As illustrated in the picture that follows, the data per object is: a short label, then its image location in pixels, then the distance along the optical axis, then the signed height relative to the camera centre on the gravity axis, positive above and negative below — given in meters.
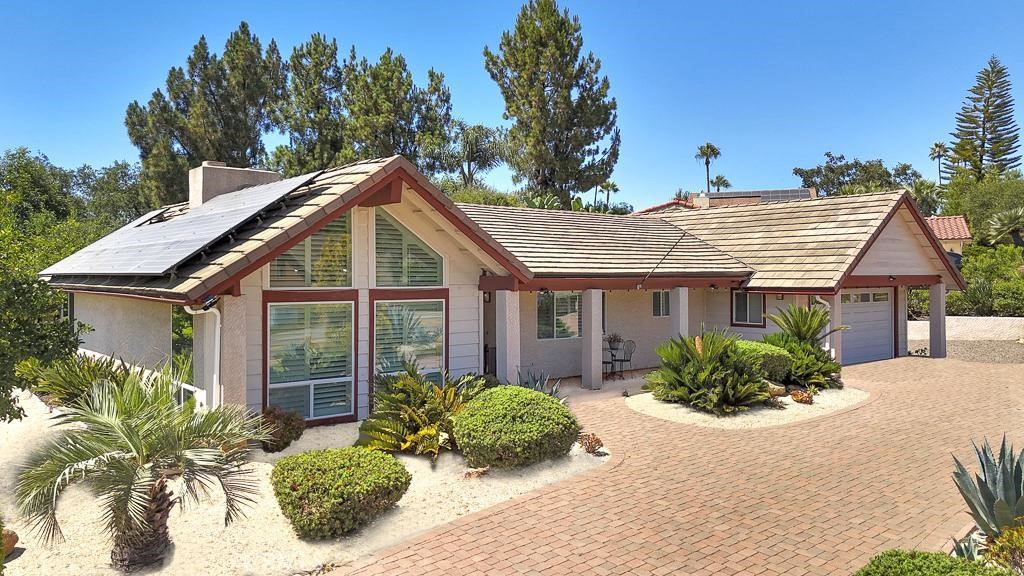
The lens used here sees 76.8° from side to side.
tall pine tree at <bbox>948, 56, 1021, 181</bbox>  58.62 +15.92
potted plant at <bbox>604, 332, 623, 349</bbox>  16.88 -1.04
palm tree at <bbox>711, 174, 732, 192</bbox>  78.12 +14.23
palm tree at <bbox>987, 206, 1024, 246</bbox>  40.22 +4.65
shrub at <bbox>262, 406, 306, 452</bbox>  9.27 -1.85
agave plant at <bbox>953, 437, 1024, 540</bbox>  5.85 -1.82
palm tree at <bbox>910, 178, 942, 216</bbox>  56.28 +9.15
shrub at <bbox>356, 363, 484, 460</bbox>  9.14 -1.70
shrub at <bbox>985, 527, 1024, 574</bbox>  5.27 -2.10
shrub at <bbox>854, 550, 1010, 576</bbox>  4.50 -1.91
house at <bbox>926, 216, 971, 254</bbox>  44.59 +4.69
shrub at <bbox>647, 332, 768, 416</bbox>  12.34 -1.50
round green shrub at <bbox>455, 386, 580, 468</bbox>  8.46 -1.73
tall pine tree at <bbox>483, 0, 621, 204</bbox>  39.00 +11.67
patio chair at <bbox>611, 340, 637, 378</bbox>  17.13 -1.51
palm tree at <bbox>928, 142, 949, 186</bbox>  76.31 +17.65
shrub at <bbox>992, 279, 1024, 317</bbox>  28.89 +0.02
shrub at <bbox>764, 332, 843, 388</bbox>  14.52 -1.52
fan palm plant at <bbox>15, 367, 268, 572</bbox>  5.49 -1.40
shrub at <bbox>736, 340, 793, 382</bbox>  14.13 -1.32
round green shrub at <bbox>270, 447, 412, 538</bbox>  6.47 -1.95
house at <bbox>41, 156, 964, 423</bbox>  9.75 +0.41
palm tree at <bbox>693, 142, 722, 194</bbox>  74.31 +17.07
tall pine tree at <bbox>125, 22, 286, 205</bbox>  34.34 +10.22
